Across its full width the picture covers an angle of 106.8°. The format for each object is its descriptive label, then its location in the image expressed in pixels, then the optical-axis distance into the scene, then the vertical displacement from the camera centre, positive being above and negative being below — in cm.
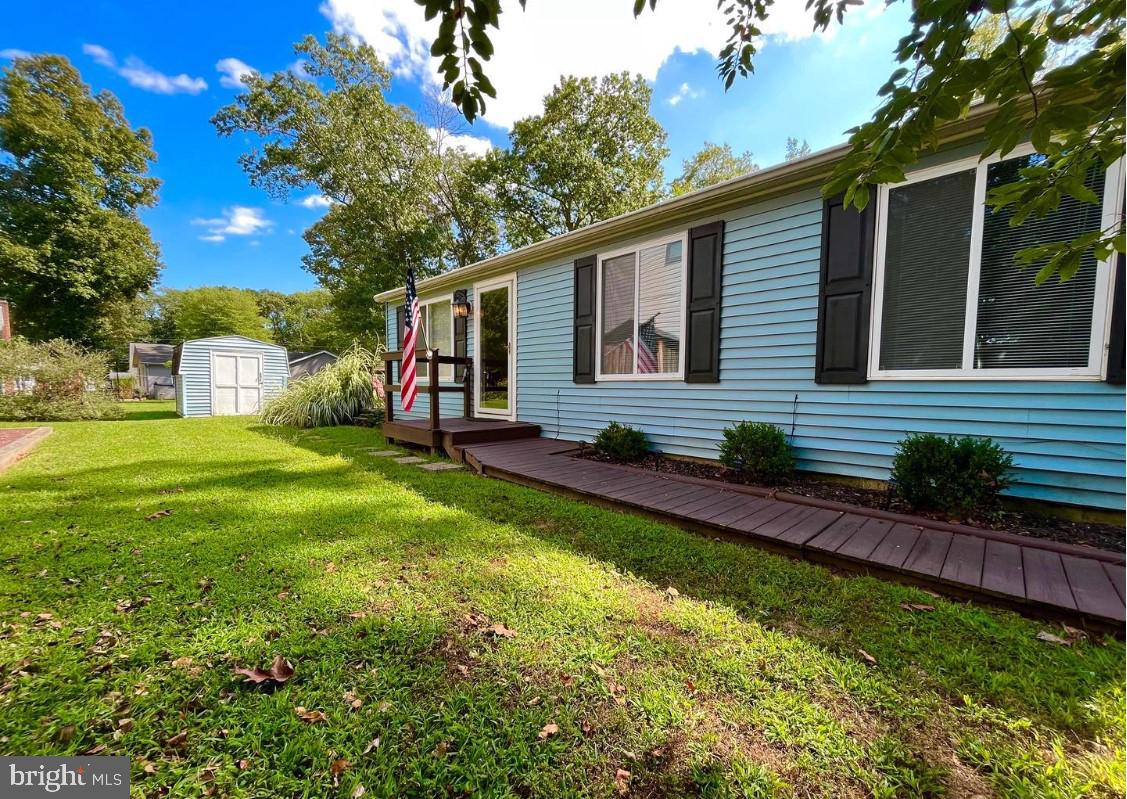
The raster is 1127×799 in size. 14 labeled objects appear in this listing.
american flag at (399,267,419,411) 552 +5
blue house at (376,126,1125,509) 266 +46
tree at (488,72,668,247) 1344 +711
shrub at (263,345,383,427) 873 -58
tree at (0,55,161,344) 1617 +652
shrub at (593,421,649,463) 461 -75
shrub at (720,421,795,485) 351 -63
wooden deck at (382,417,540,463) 528 -80
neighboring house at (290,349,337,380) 2627 +67
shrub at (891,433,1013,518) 264 -59
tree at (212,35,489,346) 1296 +698
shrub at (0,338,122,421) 952 -40
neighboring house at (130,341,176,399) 2431 -6
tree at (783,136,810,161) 1658 +931
